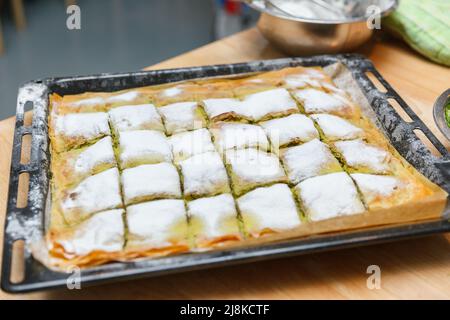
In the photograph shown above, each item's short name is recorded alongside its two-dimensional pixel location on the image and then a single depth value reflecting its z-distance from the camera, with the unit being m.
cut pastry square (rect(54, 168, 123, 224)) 1.10
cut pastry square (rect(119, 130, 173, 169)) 1.23
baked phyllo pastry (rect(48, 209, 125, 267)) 0.98
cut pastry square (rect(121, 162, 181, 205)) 1.12
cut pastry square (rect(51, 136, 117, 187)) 1.20
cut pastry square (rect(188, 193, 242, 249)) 1.03
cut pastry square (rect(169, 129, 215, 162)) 1.27
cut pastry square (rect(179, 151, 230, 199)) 1.15
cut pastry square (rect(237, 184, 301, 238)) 1.07
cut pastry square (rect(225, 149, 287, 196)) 1.18
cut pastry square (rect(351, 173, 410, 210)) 1.15
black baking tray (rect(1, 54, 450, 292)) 0.95
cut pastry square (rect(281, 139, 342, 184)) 1.21
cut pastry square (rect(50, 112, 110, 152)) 1.30
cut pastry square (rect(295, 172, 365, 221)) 1.10
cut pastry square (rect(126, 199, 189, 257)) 1.01
